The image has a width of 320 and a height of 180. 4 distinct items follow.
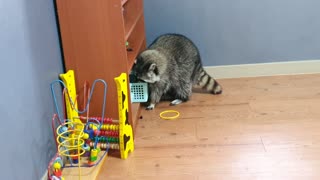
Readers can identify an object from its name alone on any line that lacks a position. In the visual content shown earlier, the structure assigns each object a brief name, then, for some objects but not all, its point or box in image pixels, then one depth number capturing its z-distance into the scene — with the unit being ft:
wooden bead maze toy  7.04
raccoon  8.93
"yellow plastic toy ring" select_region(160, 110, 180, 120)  8.92
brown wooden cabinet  7.06
